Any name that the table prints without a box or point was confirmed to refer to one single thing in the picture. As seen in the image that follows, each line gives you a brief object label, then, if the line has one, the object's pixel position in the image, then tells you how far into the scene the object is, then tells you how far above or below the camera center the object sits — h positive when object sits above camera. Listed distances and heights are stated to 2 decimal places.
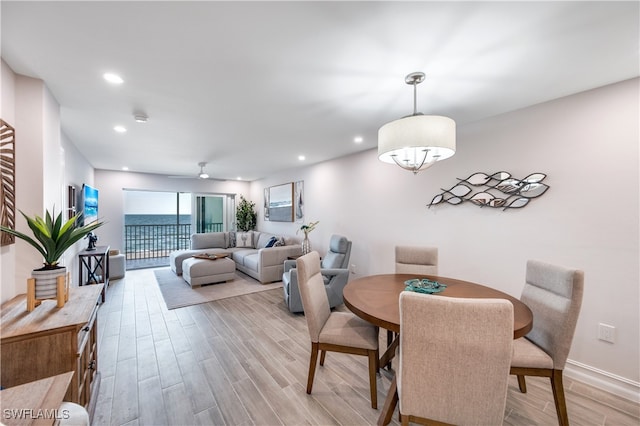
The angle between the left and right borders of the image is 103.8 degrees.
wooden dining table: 1.50 -0.64
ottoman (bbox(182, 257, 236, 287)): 4.60 -1.11
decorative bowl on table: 1.89 -0.59
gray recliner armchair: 3.42 -0.94
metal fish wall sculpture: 2.41 +0.22
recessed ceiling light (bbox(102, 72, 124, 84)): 1.91 +1.05
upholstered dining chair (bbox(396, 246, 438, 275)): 2.67 -0.53
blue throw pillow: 5.52 -0.67
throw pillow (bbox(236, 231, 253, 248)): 6.71 -0.75
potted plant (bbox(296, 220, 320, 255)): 4.86 -0.56
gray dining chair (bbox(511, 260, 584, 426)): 1.52 -0.77
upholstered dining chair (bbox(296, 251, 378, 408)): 1.81 -0.91
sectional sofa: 4.89 -0.89
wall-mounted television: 4.21 +0.15
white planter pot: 1.57 -0.44
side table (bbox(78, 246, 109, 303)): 4.01 -0.97
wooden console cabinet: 1.27 -0.70
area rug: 3.94 -1.38
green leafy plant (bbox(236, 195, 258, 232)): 7.57 -0.15
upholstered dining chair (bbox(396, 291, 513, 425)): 1.11 -0.68
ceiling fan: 5.18 +1.00
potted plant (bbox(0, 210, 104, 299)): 1.57 -0.21
